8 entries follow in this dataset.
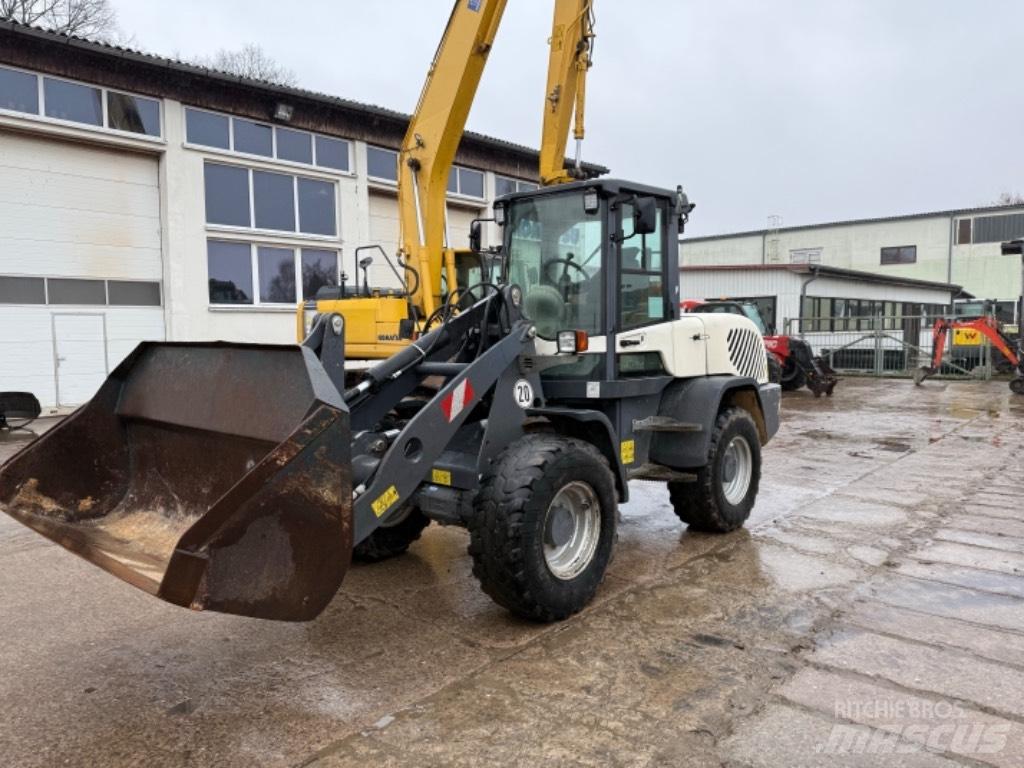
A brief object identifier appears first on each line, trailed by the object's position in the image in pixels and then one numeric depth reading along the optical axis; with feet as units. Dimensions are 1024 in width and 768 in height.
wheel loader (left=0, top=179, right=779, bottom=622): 9.53
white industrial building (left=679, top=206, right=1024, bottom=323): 119.85
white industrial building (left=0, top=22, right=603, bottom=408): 41.22
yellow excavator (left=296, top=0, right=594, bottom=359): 27.53
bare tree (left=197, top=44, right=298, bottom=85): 98.84
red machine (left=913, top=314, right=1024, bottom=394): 58.80
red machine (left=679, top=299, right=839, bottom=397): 53.52
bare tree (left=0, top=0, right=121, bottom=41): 72.07
